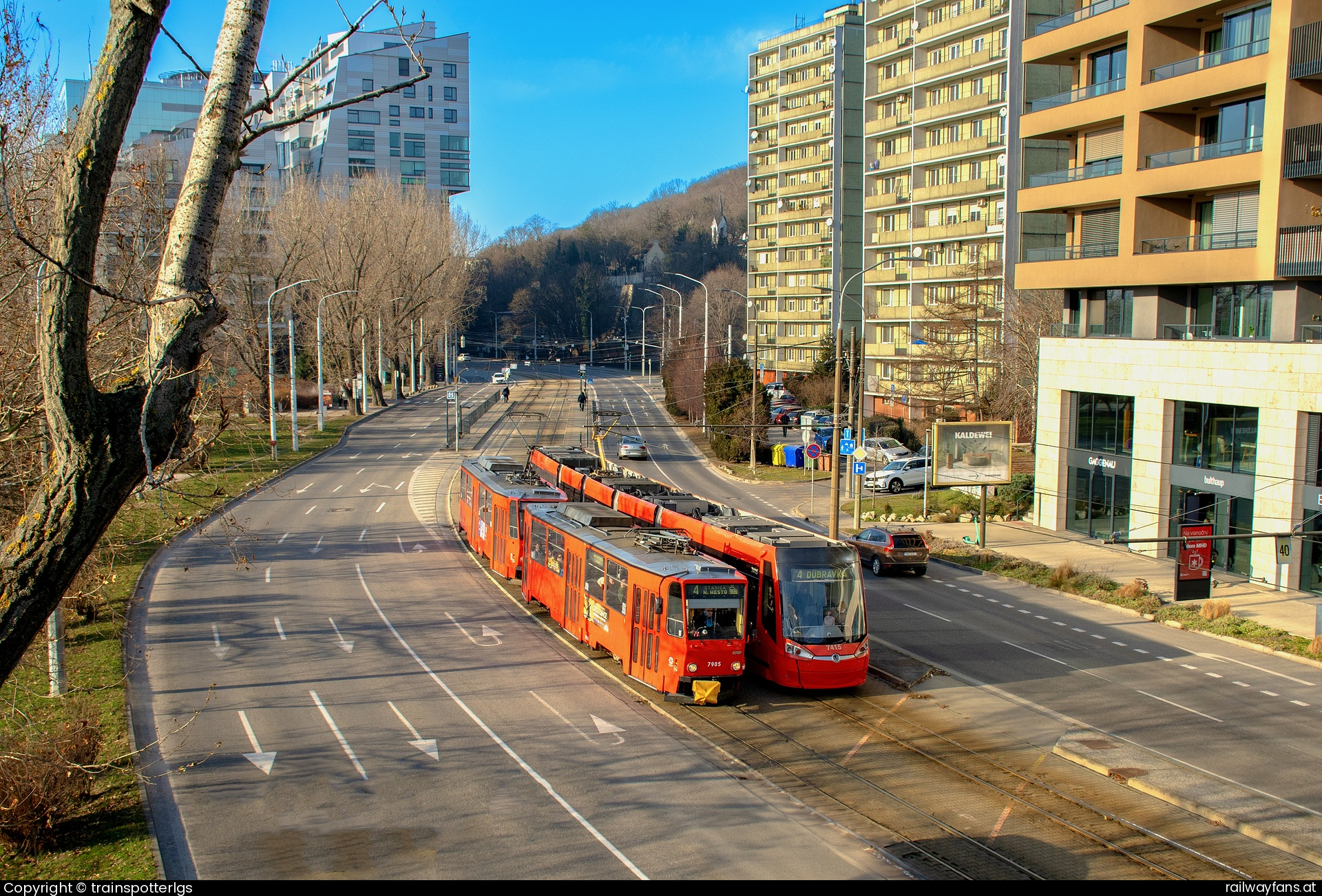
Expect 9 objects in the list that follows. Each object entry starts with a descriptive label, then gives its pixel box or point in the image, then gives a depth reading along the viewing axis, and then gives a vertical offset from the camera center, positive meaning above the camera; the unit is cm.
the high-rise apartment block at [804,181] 8562 +1646
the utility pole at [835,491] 3089 -399
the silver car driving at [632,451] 6122 -550
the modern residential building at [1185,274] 2955 +312
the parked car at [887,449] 5457 -490
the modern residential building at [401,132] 12781 +3070
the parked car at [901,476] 5141 -583
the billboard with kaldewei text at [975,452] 3575 -317
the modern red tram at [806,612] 1819 -461
